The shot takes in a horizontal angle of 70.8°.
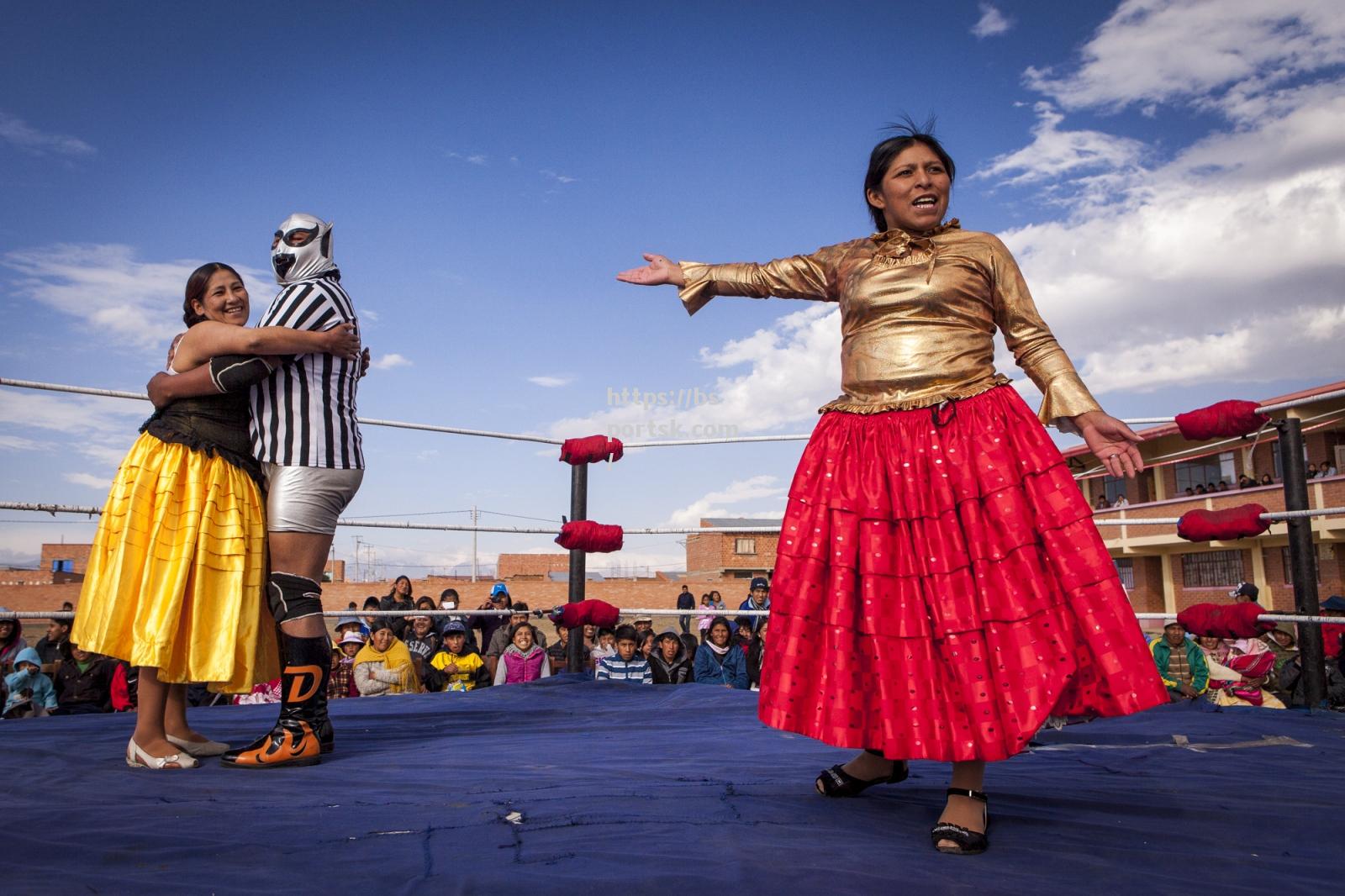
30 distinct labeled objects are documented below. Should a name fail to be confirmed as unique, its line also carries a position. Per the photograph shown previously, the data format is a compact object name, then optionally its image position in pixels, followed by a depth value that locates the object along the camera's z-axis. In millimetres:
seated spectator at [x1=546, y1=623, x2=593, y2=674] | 7570
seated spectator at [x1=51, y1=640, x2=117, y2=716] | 5621
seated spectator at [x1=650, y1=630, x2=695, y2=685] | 6348
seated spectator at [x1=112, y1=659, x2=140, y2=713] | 5438
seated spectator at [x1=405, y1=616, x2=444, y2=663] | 6953
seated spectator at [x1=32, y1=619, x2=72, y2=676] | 6515
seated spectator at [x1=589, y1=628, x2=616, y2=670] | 7206
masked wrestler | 2625
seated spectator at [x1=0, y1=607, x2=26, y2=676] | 5422
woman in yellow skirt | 2564
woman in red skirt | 1835
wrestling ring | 1435
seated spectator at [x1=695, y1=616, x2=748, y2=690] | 6270
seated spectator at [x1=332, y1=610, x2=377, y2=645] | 6431
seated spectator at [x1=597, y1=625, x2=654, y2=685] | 5633
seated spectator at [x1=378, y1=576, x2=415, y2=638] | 7645
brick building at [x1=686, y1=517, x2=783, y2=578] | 36031
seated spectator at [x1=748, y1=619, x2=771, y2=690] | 6250
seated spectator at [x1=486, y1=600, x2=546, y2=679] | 7035
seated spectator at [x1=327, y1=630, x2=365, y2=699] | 6004
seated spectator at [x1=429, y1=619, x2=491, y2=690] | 6359
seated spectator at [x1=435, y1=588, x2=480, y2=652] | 6996
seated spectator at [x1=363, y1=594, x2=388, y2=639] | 7270
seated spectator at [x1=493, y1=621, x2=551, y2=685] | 6371
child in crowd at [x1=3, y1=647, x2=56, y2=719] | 5441
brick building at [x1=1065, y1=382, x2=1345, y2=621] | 21578
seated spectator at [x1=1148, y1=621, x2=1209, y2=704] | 6344
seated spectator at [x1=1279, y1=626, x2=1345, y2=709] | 3660
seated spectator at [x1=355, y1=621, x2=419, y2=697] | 5676
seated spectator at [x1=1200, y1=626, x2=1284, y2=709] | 6277
